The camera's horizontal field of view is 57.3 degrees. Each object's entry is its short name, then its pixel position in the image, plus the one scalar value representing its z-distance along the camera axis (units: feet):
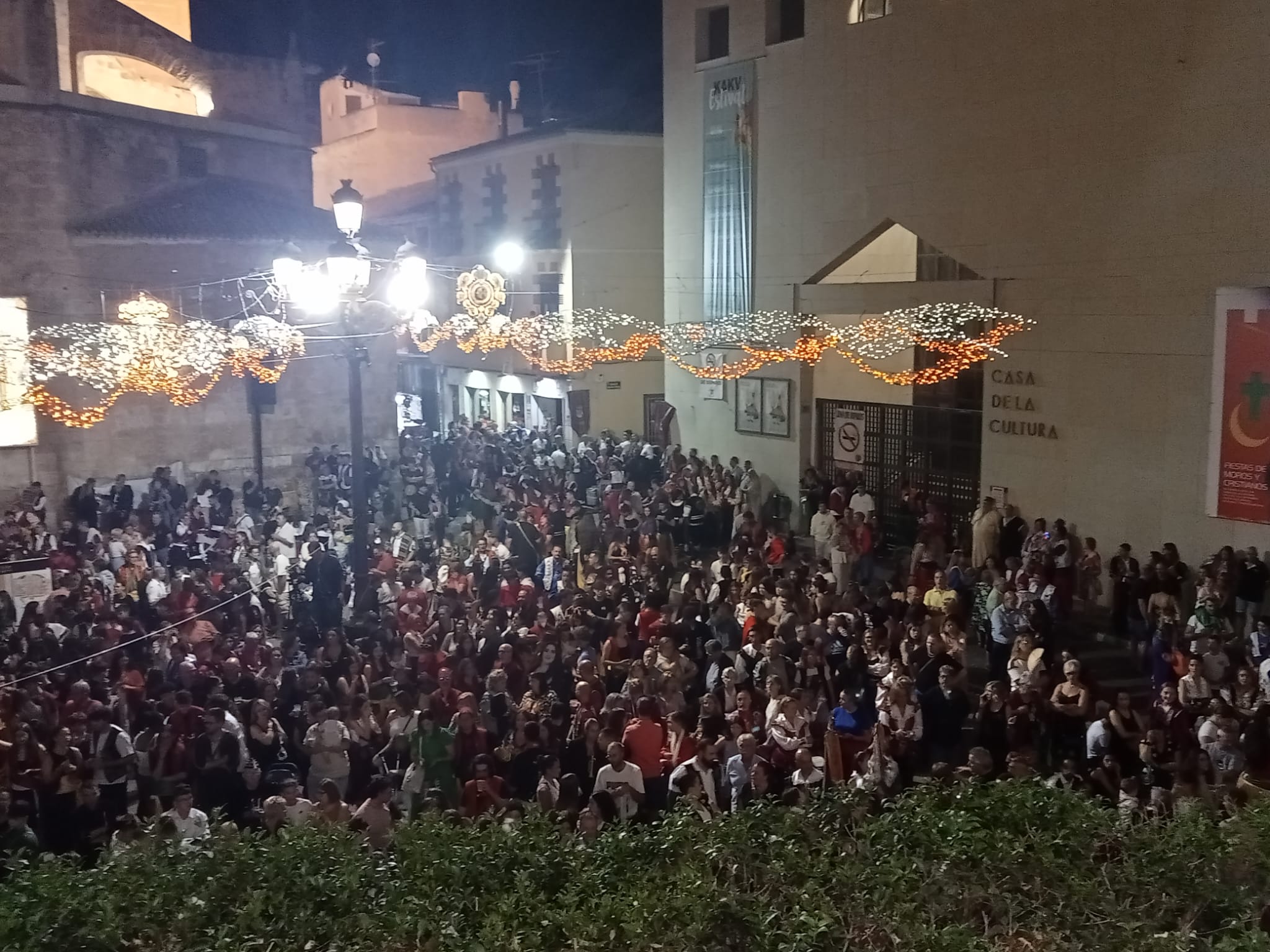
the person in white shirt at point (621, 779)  26.43
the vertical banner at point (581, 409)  91.61
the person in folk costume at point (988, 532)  49.03
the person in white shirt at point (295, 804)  24.37
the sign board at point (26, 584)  42.42
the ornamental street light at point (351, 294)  36.60
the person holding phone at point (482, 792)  26.09
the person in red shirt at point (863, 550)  48.01
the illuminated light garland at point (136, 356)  66.23
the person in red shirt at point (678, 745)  28.19
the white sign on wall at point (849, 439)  63.41
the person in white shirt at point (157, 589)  42.98
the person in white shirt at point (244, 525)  53.62
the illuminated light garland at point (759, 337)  54.29
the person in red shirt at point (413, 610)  39.40
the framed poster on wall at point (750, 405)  67.97
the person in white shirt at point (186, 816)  24.54
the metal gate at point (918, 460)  57.06
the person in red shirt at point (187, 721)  29.55
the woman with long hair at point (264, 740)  29.60
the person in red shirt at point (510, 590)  42.22
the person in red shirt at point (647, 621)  37.50
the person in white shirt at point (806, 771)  26.08
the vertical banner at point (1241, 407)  42.86
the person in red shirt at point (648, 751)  28.17
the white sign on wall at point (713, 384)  69.46
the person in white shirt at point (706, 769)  26.48
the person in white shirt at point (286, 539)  50.03
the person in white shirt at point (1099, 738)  27.40
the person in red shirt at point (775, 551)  46.88
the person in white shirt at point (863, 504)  53.31
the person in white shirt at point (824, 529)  51.78
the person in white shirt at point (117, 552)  49.55
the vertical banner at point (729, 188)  66.69
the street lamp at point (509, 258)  91.81
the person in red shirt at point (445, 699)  30.25
